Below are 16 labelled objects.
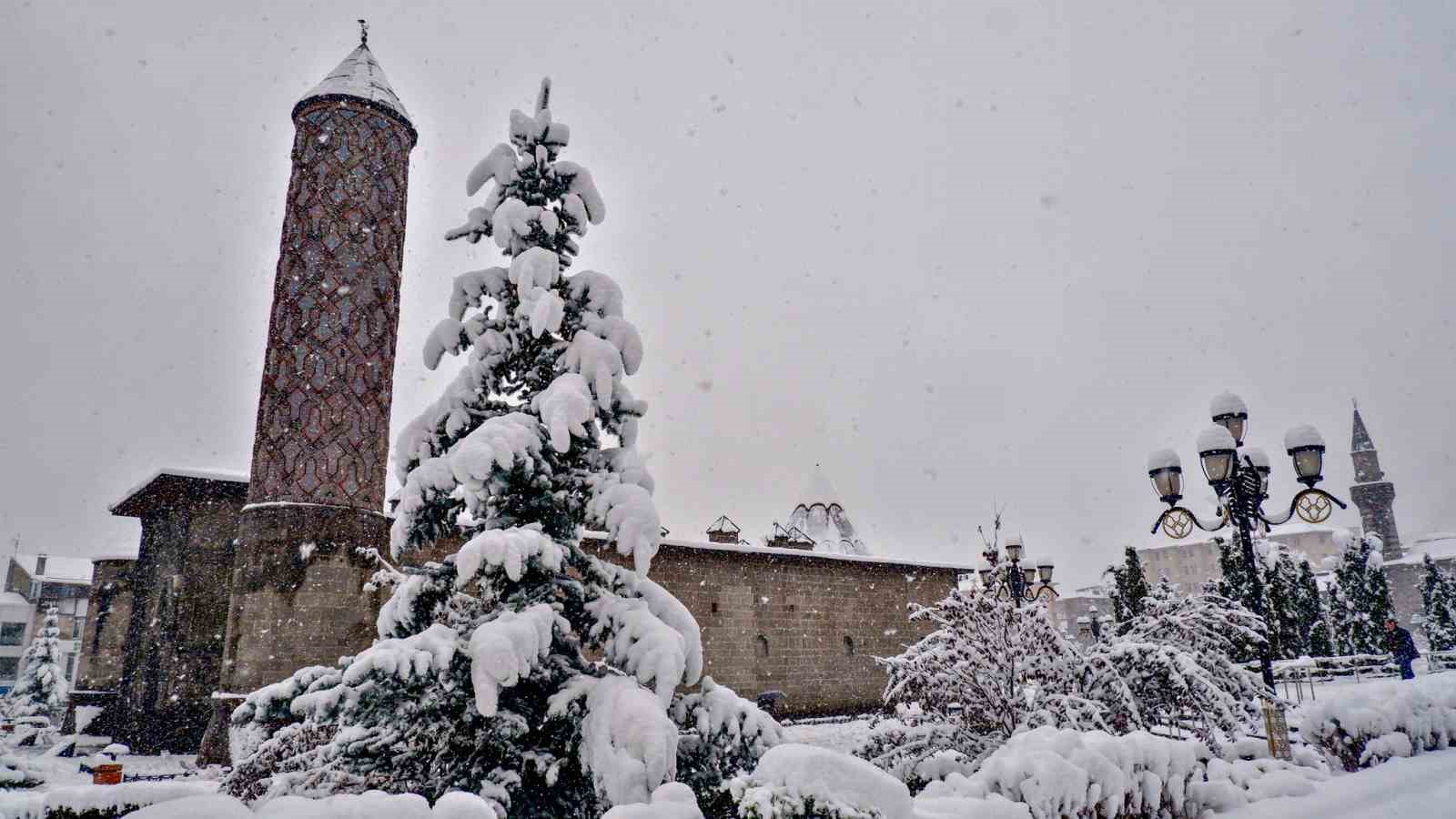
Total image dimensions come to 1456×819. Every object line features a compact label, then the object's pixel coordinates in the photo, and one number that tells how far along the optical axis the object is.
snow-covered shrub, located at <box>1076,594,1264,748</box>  6.93
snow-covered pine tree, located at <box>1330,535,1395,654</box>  30.56
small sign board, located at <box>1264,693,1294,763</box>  8.07
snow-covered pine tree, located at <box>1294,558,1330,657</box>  30.80
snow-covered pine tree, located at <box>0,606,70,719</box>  31.33
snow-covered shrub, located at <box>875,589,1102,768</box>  7.32
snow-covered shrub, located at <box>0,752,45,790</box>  7.98
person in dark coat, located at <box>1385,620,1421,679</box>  14.03
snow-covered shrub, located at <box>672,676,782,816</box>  5.48
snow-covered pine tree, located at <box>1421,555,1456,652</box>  30.84
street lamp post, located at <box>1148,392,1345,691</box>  8.22
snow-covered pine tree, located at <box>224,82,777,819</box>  4.90
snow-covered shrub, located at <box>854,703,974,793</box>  6.89
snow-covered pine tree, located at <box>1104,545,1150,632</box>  27.03
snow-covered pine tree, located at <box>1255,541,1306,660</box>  27.30
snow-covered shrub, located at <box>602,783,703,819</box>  3.61
